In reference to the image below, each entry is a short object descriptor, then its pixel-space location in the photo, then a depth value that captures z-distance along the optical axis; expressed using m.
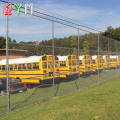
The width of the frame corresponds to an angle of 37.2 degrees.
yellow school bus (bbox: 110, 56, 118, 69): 18.32
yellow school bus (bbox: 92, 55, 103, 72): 14.84
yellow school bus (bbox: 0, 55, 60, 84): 8.42
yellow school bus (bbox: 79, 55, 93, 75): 14.08
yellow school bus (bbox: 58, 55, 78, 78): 13.89
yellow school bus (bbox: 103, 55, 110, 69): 16.97
